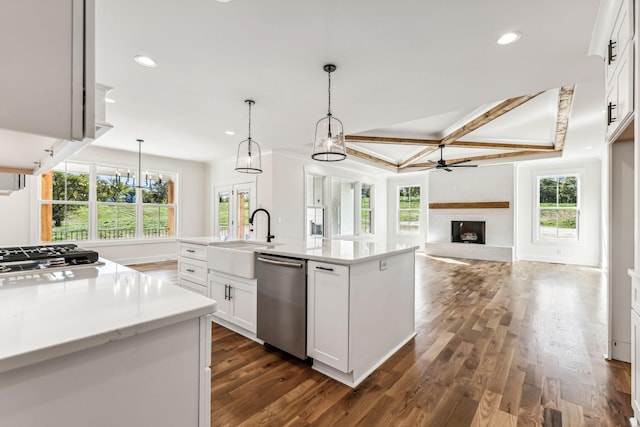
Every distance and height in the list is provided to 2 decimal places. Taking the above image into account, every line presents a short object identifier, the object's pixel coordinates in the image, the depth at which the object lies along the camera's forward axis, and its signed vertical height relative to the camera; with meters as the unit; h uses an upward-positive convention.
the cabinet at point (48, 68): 0.57 +0.31
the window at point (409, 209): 9.22 +0.15
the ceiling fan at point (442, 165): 6.52 +1.13
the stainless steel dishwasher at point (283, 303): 2.22 -0.74
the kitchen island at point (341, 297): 2.00 -0.70
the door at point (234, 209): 6.55 +0.10
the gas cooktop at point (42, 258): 1.50 -0.27
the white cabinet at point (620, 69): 1.62 +0.93
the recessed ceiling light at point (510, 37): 2.13 +1.36
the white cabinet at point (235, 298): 2.65 -0.86
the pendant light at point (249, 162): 3.51 +0.64
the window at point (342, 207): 7.43 +0.17
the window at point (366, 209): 8.59 +0.14
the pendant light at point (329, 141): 2.69 +0.71
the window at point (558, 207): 6.99 +0.18
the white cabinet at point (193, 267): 3.21 -0.65
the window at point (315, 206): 6.81 +0.17
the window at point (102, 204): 5.48 +0.17
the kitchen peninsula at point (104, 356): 0.69 -0.40
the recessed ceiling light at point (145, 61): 2.49 +1.36
